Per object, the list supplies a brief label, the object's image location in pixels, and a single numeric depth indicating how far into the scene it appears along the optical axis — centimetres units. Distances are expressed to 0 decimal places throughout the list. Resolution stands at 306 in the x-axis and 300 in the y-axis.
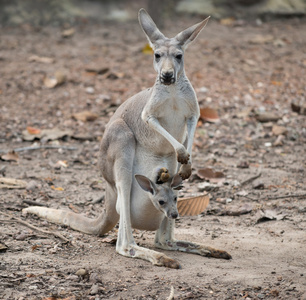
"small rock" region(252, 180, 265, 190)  1073
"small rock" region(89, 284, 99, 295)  624
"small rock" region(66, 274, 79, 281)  660
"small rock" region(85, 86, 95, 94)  1606
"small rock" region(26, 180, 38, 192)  1023
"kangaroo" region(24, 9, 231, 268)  760
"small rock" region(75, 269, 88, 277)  663
